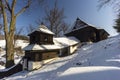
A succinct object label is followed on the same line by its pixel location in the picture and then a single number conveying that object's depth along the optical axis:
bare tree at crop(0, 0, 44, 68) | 6.98
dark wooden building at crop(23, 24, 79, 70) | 6.95
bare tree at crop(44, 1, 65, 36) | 13.83
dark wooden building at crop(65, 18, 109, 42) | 11.31
